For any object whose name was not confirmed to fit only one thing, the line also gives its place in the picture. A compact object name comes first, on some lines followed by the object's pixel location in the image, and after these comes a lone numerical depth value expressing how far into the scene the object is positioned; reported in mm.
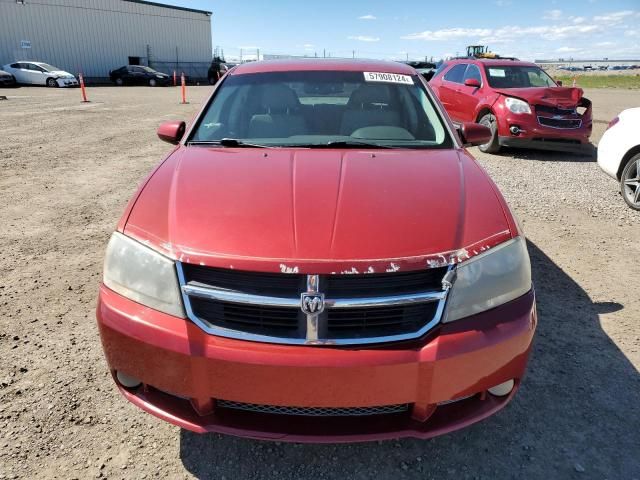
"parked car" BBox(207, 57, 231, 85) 38531
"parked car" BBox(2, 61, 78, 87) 26328
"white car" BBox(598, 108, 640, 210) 5578
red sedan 1688
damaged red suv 8281
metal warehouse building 32375
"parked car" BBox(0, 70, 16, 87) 24562
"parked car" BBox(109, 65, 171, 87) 32000
